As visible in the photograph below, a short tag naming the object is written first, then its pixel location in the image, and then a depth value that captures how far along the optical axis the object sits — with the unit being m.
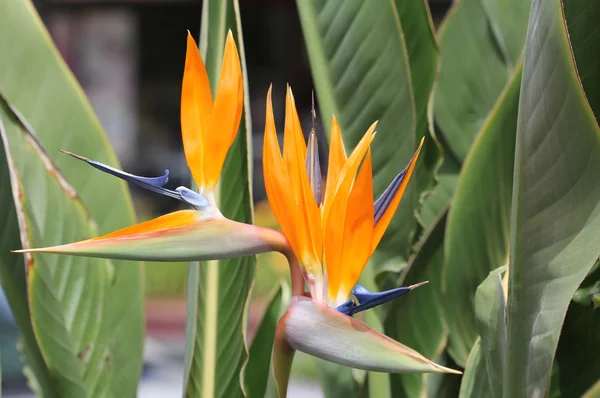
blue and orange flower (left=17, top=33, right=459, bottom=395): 2.04
